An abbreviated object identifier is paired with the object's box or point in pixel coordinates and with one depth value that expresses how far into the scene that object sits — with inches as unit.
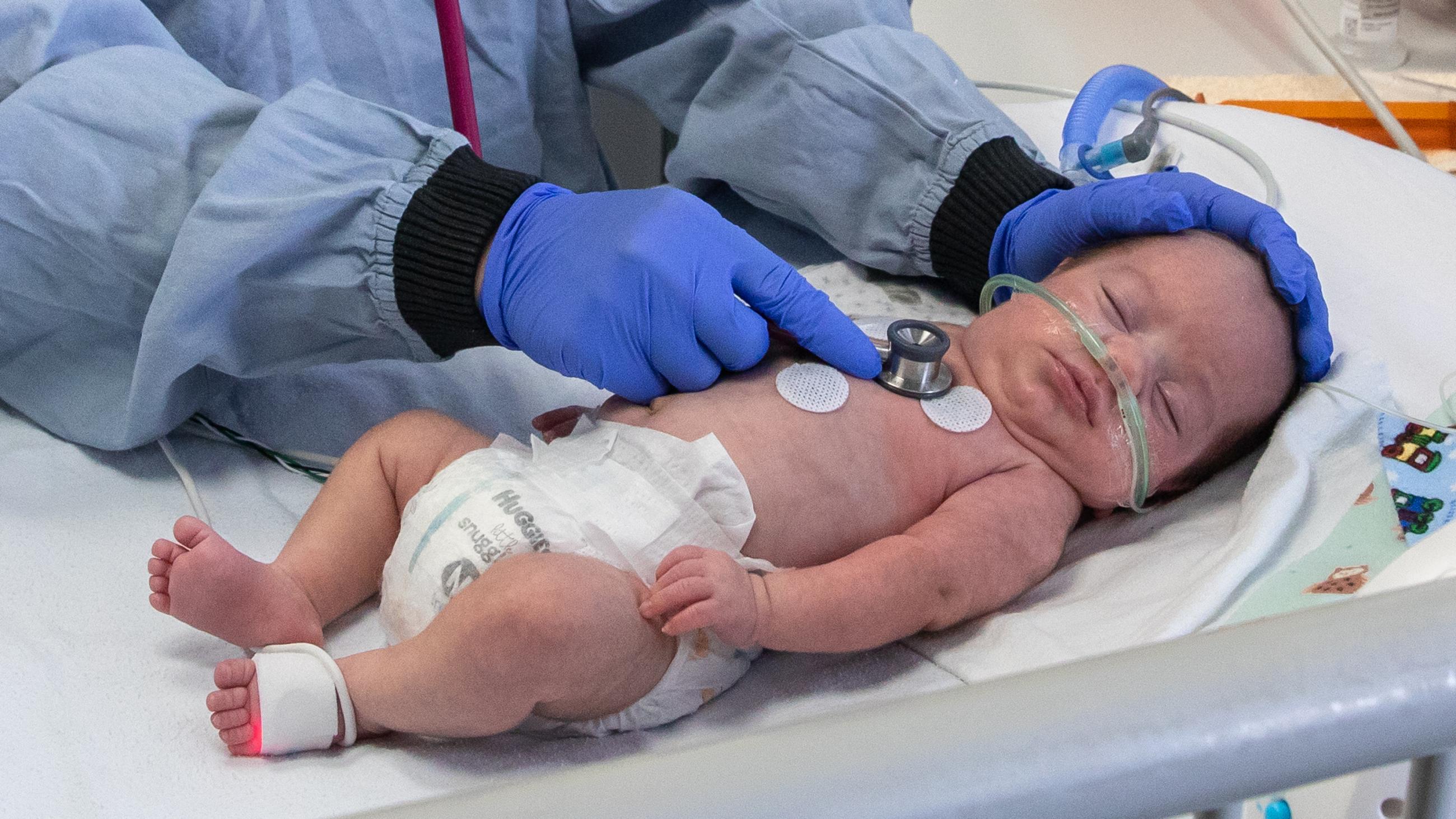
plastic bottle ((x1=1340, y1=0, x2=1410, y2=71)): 96.7
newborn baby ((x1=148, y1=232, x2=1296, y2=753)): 36.1
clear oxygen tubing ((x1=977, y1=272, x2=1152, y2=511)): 45.1
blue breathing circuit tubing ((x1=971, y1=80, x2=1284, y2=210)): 62.0
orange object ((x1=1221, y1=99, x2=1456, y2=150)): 89.4
